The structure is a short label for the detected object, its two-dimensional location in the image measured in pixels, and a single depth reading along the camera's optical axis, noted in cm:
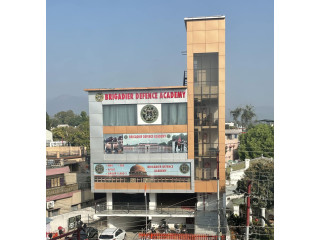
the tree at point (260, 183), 2264
